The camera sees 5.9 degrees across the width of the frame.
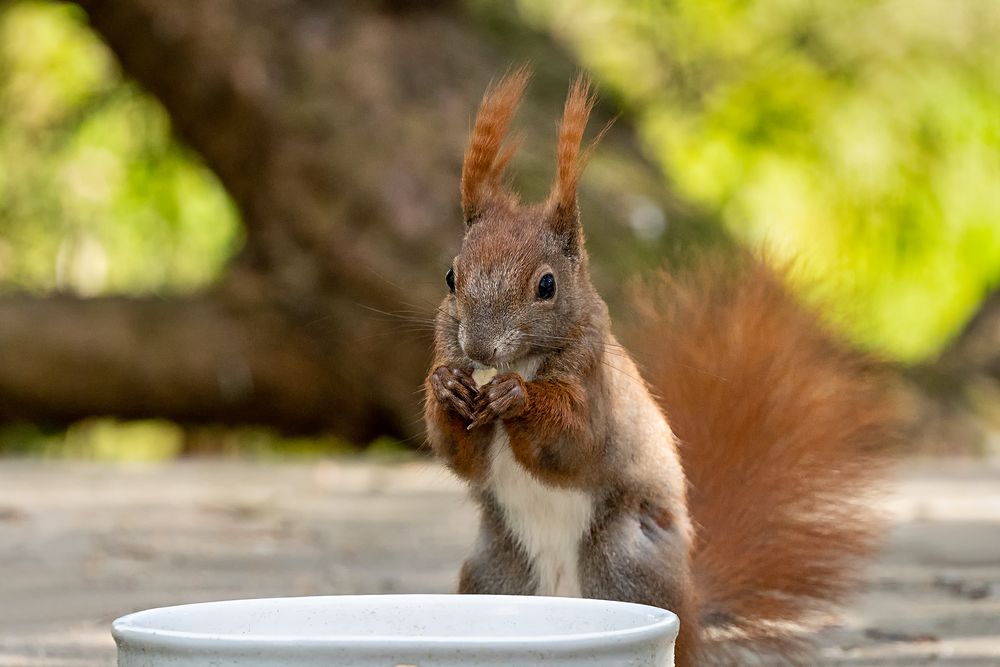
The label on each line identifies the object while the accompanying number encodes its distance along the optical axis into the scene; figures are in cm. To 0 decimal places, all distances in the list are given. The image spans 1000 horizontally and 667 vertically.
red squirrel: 314
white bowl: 294
